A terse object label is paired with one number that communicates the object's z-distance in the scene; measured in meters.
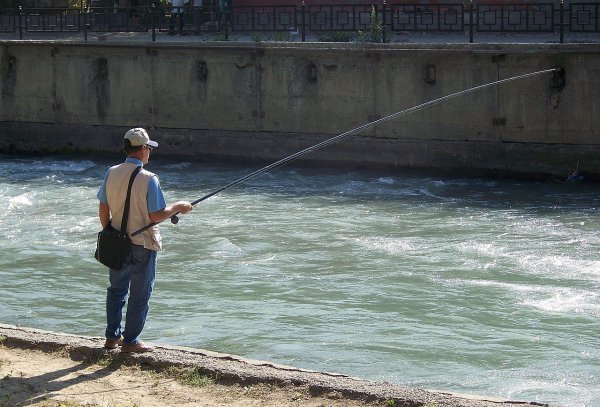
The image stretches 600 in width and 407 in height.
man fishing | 10.24
